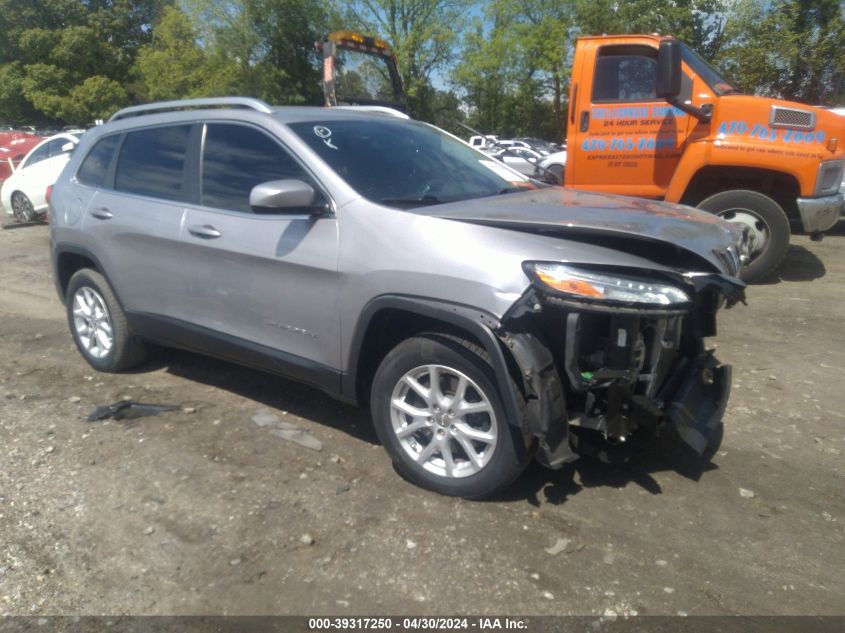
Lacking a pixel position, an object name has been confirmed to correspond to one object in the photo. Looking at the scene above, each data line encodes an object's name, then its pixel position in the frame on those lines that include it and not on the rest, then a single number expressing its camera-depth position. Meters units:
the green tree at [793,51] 22.31
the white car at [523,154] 17.89
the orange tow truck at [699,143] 6.76
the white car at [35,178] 12.93
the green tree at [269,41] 35.50
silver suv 2.93
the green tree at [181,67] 36.09
